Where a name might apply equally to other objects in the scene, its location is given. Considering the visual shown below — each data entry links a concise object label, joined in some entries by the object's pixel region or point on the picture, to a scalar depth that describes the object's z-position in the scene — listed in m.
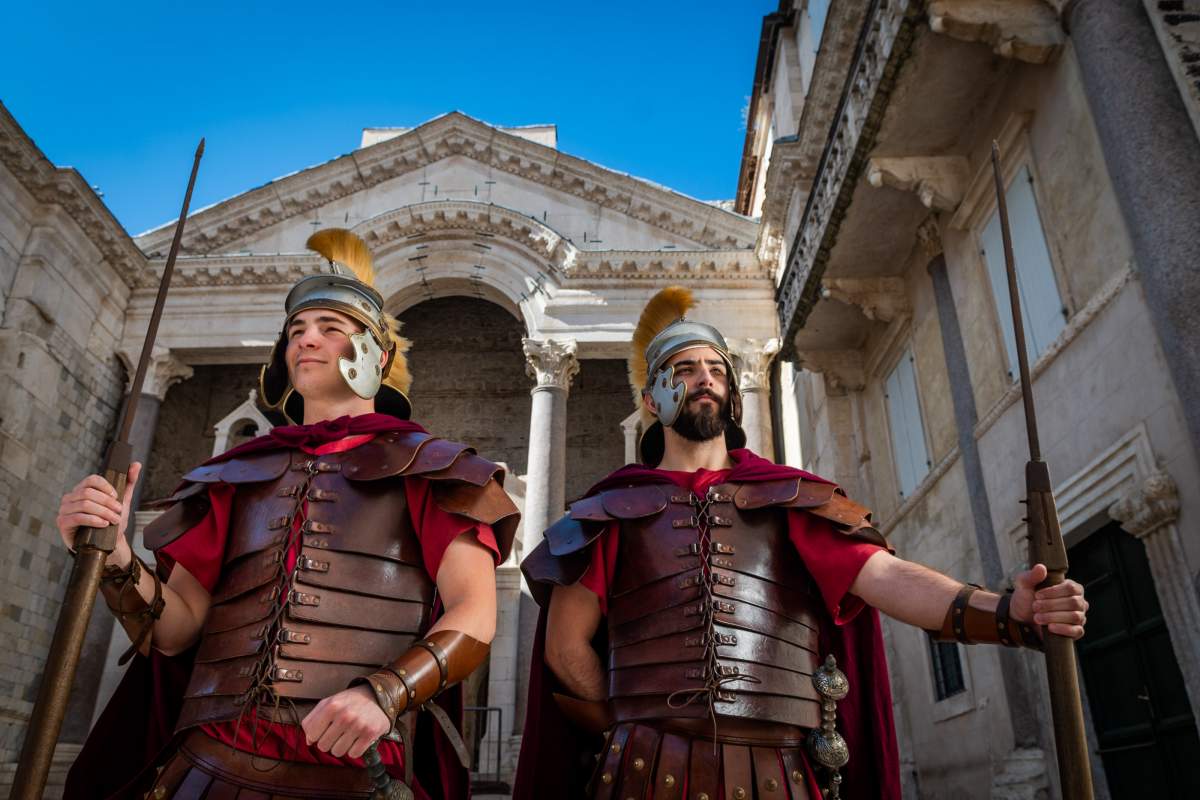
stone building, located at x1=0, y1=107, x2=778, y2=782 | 13.78
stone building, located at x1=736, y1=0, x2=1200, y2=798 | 5.02
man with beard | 2.77
